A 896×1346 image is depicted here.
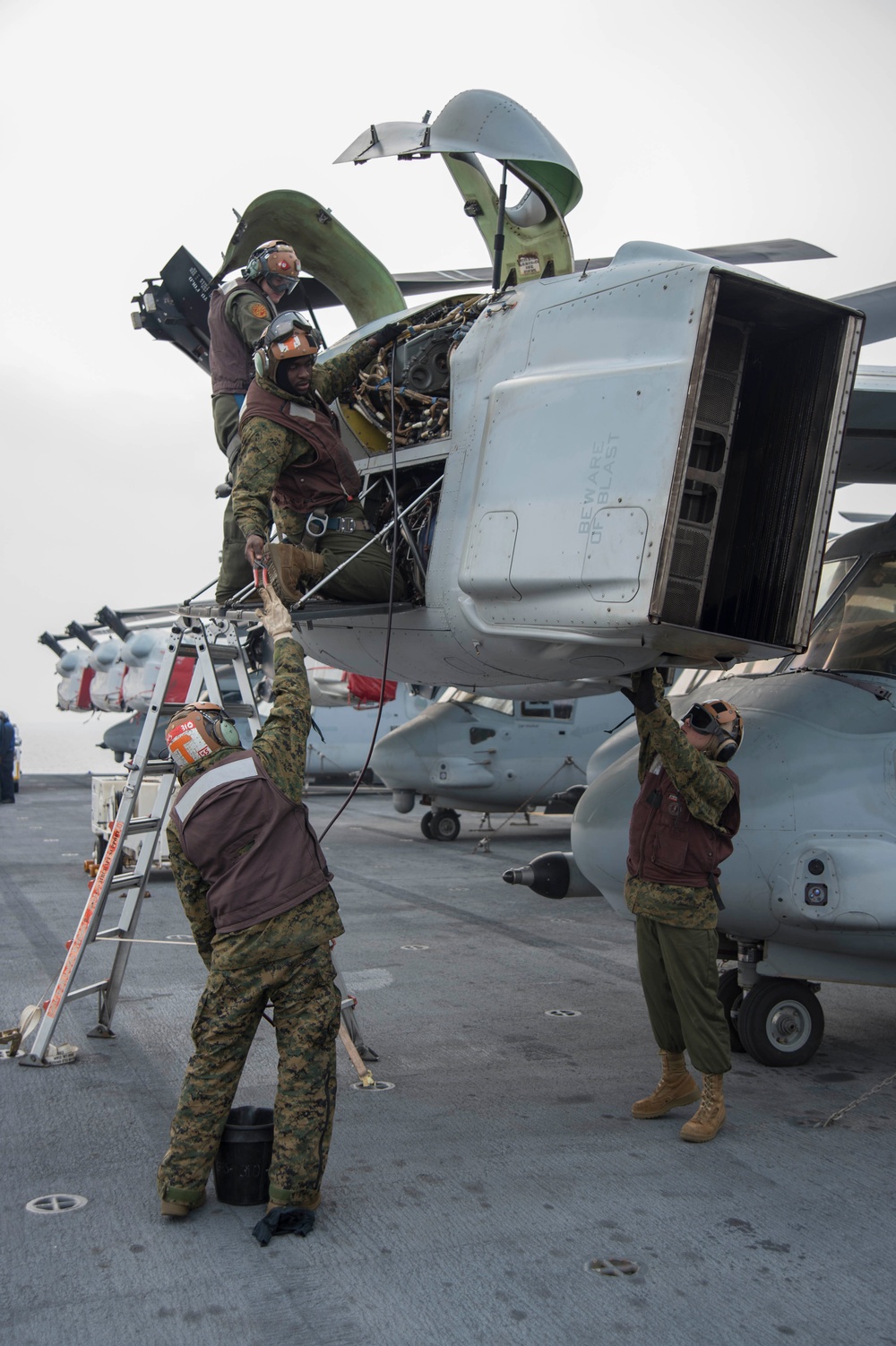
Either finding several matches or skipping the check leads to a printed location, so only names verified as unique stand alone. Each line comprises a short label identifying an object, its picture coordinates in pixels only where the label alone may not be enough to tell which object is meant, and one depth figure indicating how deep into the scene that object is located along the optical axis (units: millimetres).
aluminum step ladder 5133
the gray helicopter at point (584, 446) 3865
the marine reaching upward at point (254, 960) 3529
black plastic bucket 3648
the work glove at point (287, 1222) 3389
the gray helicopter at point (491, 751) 15336
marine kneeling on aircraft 4320
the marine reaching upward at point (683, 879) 4355
